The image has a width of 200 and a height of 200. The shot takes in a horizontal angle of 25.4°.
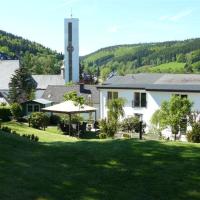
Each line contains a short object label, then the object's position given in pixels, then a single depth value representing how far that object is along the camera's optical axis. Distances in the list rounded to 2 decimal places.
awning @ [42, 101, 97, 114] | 31.62
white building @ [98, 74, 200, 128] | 36.59
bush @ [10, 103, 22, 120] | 37.66
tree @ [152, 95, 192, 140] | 30.72
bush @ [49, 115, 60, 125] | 39.66
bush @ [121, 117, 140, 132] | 35.18
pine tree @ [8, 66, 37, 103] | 66.06
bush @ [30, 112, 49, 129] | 32.91
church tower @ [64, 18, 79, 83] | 106.69
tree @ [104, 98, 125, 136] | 33.73
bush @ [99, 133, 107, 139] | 27.77
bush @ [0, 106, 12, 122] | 36.32
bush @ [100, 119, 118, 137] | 28.36
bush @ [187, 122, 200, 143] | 23.89
